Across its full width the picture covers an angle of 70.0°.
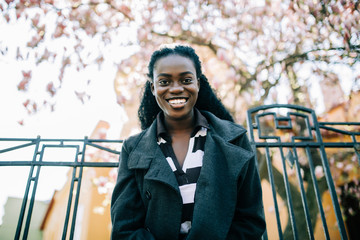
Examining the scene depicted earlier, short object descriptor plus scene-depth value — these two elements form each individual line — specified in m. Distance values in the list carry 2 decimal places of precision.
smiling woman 1.50
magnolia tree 4.42
